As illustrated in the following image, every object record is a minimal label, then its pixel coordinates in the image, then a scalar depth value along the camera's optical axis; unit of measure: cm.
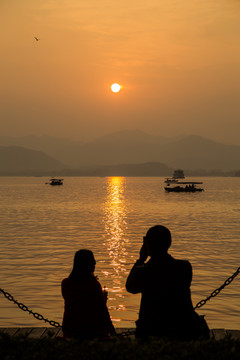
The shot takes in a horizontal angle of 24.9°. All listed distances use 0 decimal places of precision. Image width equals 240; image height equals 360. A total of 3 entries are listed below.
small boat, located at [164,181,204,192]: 13825
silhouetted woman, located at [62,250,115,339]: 657
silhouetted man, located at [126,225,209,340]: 575
